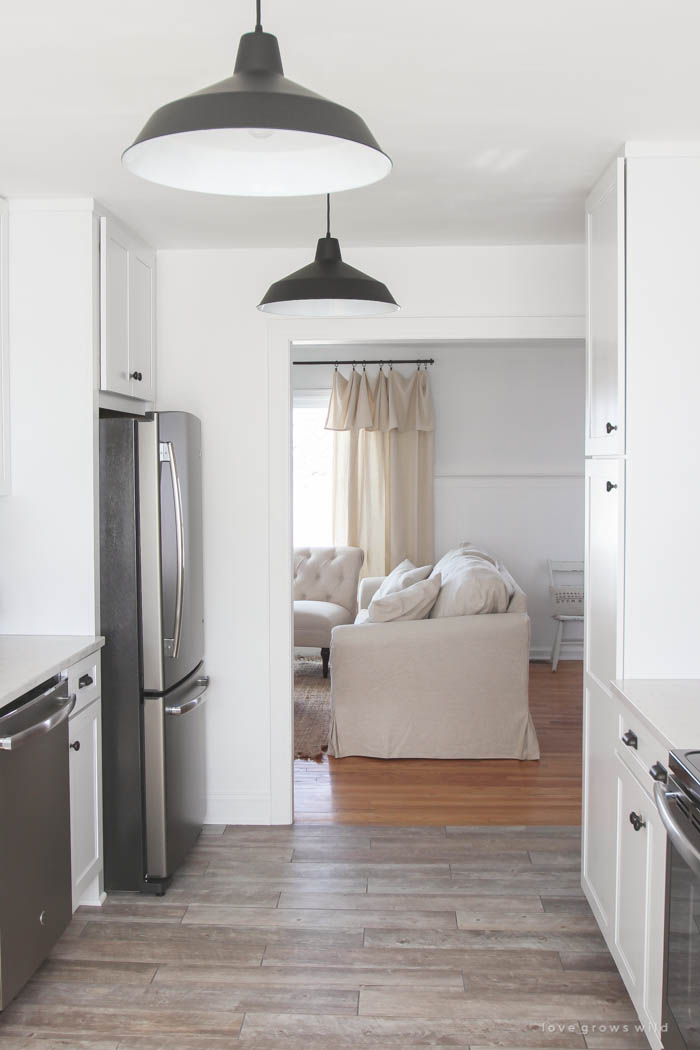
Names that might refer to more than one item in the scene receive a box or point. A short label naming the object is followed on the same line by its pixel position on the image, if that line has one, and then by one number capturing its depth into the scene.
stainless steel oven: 1.85
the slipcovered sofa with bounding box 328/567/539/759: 4.85
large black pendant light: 1.23
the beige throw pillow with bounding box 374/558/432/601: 5.55
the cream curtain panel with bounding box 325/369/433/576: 7.33
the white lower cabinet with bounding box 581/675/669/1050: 2.23
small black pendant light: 2.63
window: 7.62
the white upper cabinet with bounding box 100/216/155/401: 3.34
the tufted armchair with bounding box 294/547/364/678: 6.73
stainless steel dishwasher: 2.39
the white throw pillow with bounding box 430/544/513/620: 4.96
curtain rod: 7.39
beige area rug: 5.09
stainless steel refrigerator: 3.33
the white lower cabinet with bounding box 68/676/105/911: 3.03
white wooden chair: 6.85
